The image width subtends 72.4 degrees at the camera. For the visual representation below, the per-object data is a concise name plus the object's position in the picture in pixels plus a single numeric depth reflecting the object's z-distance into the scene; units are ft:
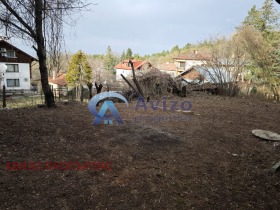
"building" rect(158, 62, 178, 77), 119.03
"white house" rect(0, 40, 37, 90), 82.43
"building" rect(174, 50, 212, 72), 111.10
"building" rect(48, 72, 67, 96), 105.50
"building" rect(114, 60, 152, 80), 128.72
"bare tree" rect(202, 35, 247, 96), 39.06
